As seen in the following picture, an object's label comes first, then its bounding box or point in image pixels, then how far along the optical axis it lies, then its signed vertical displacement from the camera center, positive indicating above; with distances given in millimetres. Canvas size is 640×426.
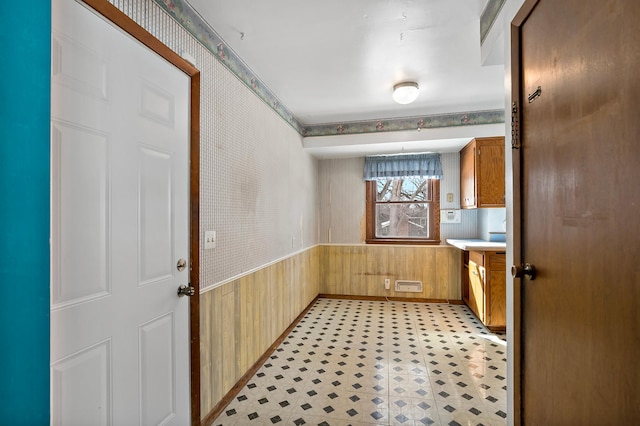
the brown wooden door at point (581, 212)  710 +5
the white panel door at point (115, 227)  1039 -52
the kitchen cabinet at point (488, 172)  3555 +504
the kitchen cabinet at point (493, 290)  3299 -872
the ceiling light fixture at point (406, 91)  2734 +1145
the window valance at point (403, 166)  4371 +724
